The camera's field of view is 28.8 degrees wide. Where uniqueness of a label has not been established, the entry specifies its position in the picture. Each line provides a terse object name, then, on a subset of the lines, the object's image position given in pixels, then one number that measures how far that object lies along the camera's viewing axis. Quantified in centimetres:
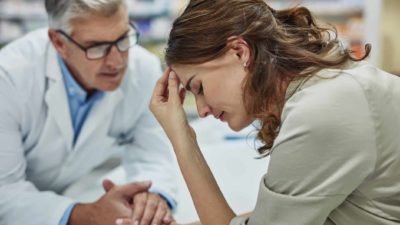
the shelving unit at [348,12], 376
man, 165
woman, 125
